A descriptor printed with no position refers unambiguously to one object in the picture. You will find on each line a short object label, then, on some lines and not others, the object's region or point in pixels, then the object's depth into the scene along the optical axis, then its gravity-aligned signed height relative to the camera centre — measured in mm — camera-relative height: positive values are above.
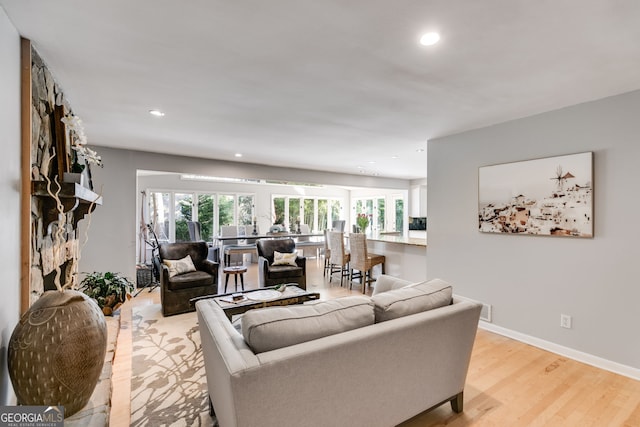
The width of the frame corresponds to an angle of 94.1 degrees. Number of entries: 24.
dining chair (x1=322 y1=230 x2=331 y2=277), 6316 -857
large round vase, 1373 -664
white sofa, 1311 -755
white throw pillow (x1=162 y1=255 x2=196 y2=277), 4176 -753
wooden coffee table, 2887 -901
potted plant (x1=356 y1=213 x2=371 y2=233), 6035 -159
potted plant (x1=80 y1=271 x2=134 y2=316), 3072 -806
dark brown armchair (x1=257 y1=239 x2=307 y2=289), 4879 -913
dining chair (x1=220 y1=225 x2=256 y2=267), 7578 -882
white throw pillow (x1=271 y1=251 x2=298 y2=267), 5129 -792
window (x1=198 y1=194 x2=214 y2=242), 8938 -56
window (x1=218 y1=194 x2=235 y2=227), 9258 +132
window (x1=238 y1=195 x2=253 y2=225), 9586 +104
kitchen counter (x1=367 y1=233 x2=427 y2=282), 4824 -723
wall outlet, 2958 -1075
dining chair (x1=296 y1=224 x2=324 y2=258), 8555 -905
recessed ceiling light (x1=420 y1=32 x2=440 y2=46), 1750 +1048
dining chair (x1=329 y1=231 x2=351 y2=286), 5605 -741
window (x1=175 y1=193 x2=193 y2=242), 8609 -25
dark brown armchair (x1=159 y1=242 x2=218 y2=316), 4012 -924
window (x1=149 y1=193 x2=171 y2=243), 8227 -24
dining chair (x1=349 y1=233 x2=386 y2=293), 5105 -772
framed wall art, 2840 +175
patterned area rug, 2070 -1404
